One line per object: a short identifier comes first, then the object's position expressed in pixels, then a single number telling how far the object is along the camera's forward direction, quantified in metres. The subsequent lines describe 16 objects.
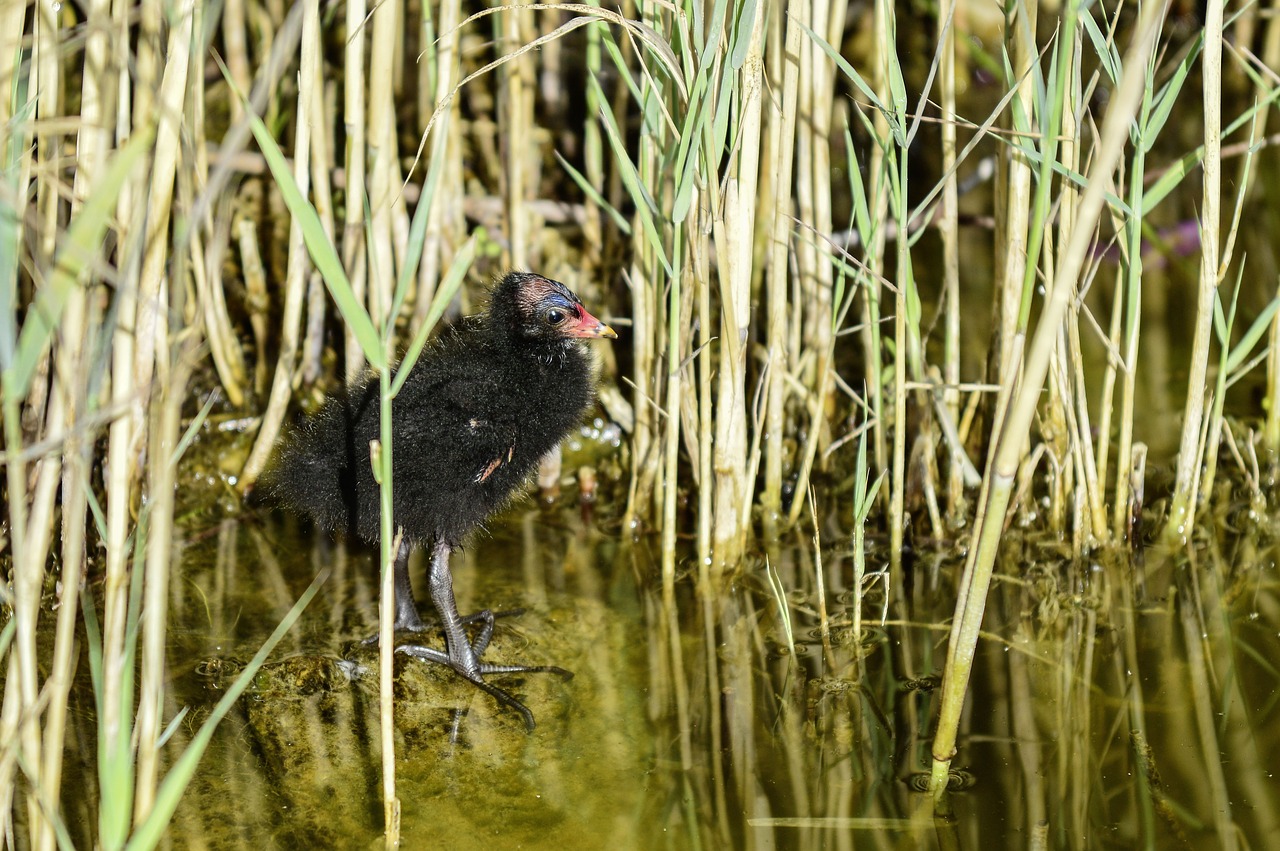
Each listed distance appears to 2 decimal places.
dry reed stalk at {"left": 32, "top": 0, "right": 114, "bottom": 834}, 3.44
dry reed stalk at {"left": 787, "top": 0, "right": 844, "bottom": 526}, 6.55
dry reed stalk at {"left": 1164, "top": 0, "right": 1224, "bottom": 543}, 5.50
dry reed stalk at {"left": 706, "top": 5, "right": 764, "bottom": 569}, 5.47
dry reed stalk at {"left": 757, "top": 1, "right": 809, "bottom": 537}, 5.78
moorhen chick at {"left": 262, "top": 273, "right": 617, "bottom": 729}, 5.52
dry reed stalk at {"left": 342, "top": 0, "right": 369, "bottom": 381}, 5.86
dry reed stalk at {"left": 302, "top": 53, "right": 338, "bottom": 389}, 6.70
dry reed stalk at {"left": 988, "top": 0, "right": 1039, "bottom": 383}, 5.48
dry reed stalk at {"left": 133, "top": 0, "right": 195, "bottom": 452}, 4.18
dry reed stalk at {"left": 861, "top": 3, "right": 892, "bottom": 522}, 5.80
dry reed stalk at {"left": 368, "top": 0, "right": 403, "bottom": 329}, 6.30
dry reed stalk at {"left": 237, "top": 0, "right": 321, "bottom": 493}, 6.51
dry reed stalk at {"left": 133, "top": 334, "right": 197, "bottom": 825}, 3.35
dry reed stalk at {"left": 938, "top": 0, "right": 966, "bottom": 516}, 6.18
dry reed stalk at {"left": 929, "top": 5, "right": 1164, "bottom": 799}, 3.43
